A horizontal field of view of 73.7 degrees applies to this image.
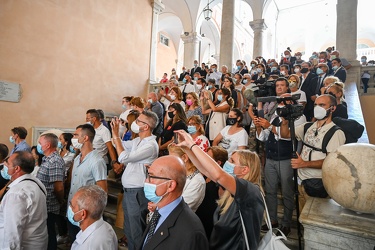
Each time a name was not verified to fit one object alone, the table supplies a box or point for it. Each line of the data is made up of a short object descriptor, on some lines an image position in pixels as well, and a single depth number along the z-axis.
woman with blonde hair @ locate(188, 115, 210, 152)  4.08
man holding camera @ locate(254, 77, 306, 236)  3.47
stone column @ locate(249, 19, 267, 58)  16.28
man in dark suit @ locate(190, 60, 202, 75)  11.51
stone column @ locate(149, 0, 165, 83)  12.53
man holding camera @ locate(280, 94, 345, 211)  2.90
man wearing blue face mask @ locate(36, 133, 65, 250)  3.56
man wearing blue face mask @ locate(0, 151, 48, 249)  2.51
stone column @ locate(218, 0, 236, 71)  13.69
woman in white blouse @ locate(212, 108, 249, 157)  4.16
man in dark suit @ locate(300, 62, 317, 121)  5.67
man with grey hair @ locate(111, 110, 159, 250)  3.18
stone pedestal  2.02
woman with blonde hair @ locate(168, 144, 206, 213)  2.55
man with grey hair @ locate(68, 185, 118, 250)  2.14
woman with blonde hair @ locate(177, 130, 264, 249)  1.74
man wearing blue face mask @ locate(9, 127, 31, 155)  5.18
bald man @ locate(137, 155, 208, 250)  1.66
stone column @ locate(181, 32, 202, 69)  17.98
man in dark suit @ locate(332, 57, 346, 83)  7.01
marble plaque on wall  7.10
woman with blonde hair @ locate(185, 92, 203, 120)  5.72
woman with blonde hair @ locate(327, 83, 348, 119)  4.23
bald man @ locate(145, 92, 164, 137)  6.27
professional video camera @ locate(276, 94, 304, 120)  2.90
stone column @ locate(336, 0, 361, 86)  10.03
